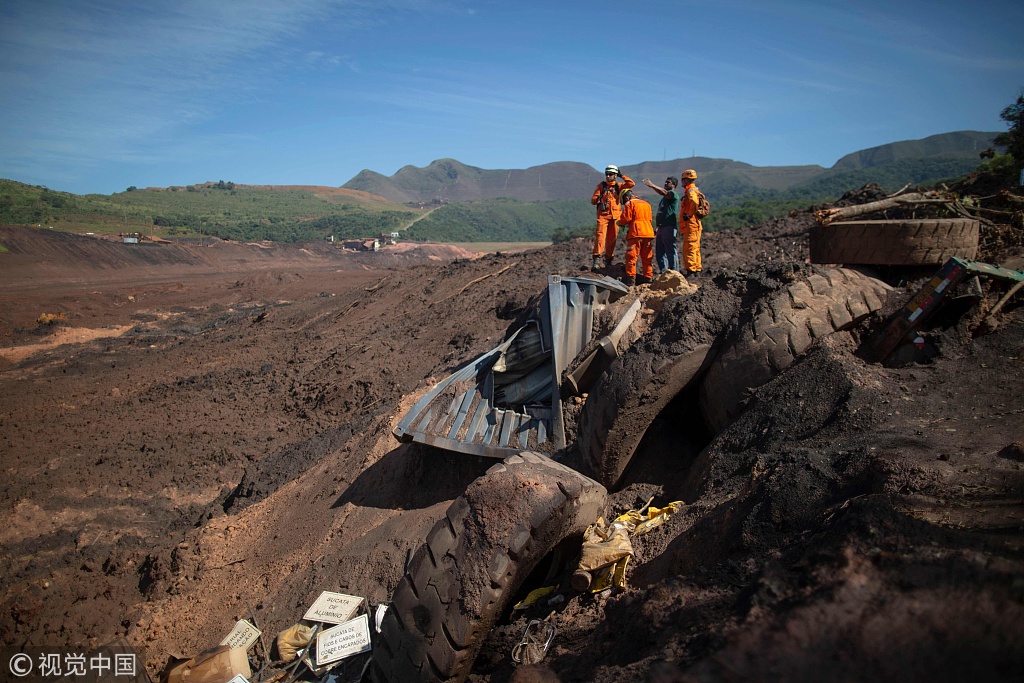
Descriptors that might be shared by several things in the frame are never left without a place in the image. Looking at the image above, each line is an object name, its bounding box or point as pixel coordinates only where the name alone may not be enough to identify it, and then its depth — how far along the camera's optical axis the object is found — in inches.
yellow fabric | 126.1
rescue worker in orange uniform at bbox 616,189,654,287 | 322.0
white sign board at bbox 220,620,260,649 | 174.6
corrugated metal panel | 215.9
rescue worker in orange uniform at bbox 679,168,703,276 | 321.7
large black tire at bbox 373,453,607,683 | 116.3
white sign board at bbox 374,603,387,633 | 166.8
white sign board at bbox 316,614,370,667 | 158.4
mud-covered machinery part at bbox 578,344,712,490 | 169.0
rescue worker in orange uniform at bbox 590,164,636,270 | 382.6
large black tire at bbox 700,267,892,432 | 166.6
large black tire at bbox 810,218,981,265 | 184.9
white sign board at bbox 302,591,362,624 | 172.7
